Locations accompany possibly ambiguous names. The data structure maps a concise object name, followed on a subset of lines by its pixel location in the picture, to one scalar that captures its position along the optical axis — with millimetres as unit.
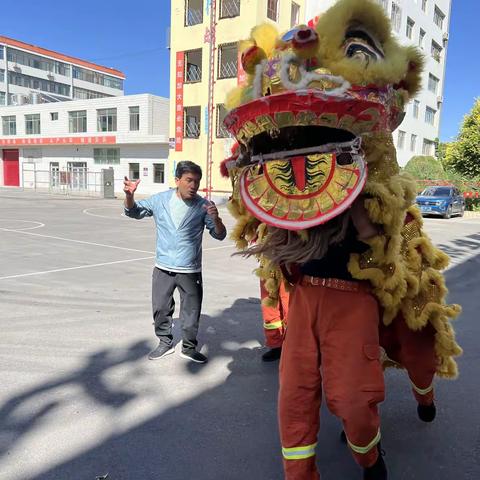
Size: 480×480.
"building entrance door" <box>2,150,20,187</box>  41719
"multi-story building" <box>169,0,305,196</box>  25078
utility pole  25250
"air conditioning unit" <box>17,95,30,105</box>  46038
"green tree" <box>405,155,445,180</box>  29742
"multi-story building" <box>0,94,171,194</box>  32875
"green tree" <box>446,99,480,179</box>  25234
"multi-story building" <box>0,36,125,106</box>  69312
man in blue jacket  3840
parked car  21203
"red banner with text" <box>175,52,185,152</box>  27094
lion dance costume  2041
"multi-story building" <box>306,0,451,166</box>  33875
